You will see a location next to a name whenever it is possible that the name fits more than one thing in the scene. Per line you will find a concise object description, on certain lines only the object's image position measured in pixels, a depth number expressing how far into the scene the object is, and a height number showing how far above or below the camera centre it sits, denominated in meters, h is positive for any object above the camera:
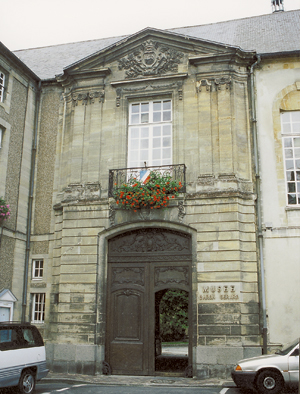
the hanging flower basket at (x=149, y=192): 12.11 +3.31
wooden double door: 11.95 +0.92
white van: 8.40 -0.68
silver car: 8.75 -0.94
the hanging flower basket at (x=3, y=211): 12.51 +2.87
